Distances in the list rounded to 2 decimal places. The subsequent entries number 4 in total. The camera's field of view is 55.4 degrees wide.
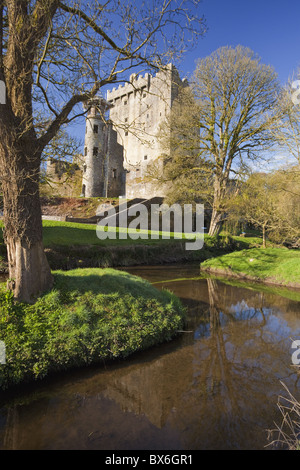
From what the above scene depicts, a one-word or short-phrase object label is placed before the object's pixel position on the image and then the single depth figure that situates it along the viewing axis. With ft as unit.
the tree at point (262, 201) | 56.20
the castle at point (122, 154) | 125.18
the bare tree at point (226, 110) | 58.03
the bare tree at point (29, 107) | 18.10
